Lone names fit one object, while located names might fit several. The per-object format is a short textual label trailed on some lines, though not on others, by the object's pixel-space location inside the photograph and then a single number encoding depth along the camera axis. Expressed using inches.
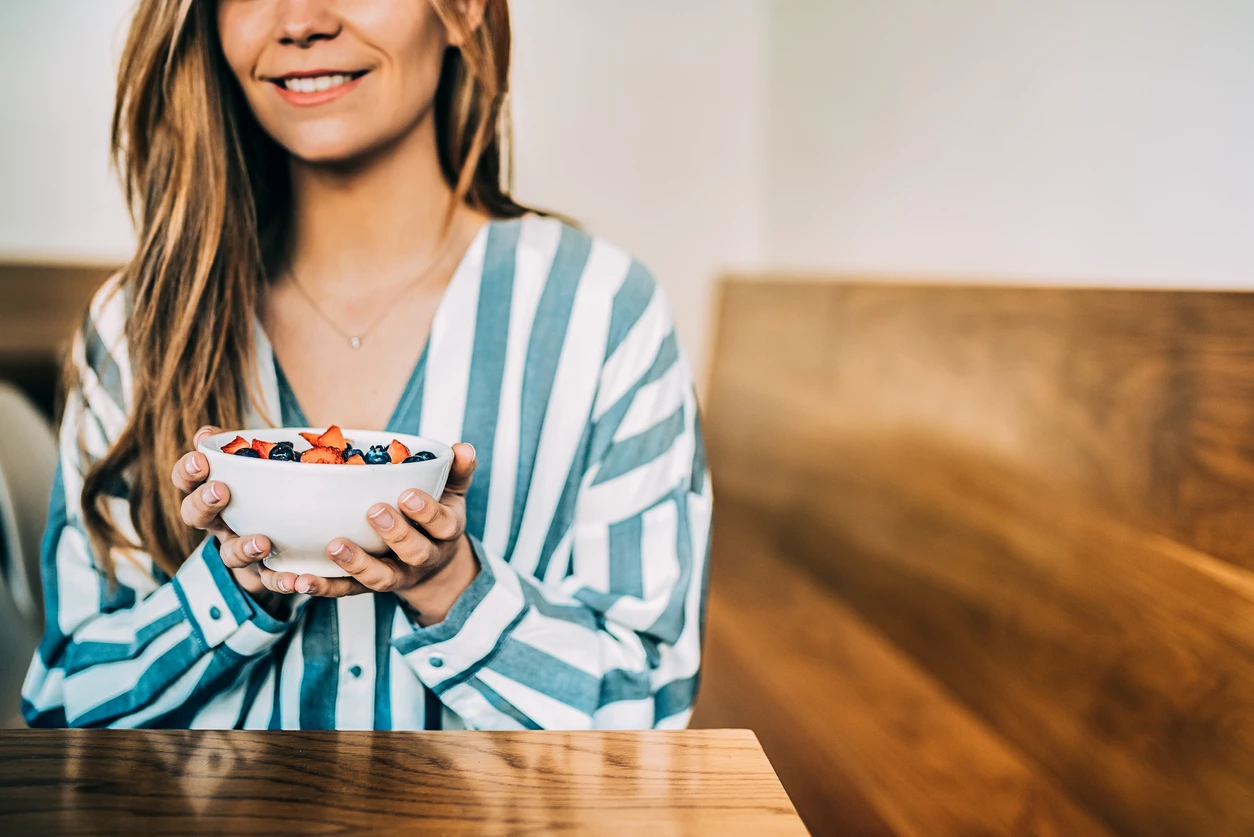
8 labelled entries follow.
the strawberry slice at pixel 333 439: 23.6
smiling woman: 28.7
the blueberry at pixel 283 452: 22.2
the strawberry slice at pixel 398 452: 22.9
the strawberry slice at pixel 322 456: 21.6
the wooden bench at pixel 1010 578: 36.9
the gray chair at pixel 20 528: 40.5
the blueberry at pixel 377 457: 22.7
